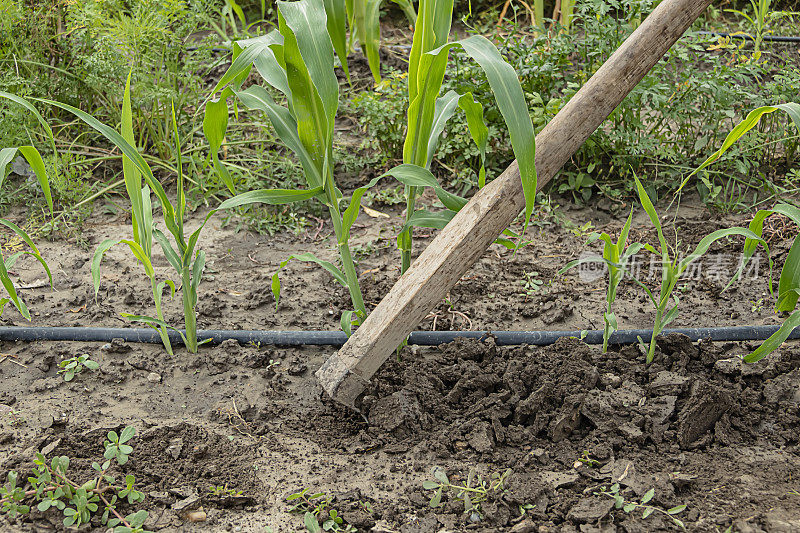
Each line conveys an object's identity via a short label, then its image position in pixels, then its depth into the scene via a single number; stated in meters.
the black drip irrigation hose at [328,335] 2.39
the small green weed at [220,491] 2.18
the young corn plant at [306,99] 2.21
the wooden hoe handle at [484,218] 2.24
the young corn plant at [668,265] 2.26
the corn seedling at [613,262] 2.29
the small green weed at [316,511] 2.14
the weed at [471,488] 2.16
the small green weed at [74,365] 2.35
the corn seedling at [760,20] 2.78
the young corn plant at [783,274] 2.24
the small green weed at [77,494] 2.12
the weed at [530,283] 2.54
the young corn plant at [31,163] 2.22
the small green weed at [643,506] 2.13
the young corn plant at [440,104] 2.17
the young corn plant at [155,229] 2.28
